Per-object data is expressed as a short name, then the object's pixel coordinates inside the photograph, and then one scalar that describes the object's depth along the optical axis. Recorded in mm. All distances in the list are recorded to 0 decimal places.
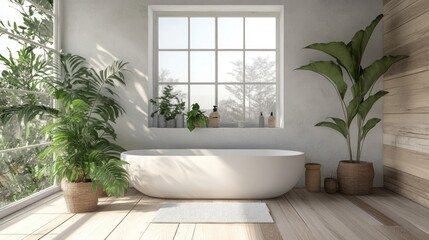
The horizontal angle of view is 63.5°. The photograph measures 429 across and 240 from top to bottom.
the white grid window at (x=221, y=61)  4363
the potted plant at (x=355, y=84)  3502
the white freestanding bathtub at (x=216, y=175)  3201
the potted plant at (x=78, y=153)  2883
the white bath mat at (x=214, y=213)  2662
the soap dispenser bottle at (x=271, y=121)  4147
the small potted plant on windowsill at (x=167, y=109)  4113
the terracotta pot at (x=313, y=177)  3688
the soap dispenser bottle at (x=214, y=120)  4105
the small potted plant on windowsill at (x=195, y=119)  3895
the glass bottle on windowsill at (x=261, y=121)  4179
